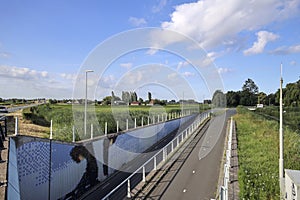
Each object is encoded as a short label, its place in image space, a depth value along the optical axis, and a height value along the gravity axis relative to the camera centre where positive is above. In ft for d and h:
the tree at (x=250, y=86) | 319.27 +25.12
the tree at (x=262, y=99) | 242.00 +7.13
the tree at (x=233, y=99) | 234.79 +7.14
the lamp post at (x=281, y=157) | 20.00 -4.32
